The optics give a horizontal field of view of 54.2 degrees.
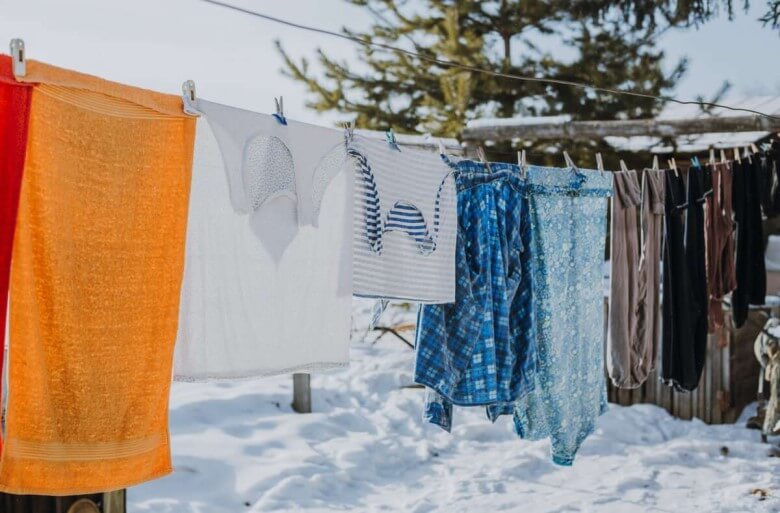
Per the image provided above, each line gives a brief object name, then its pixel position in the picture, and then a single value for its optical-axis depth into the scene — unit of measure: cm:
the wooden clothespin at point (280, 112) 251
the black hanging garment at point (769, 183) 450
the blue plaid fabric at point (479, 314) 317
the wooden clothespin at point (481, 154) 333
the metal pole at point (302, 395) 674
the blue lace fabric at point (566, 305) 349
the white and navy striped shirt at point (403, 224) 283
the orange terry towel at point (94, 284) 199
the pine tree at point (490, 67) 1030
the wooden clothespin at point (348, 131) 272
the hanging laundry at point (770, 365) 539
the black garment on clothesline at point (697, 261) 402
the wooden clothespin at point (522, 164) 339
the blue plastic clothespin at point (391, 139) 292
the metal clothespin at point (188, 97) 227
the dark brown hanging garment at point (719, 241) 426
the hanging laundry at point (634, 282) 396
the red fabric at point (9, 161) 192
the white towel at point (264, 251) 237
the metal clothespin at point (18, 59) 190
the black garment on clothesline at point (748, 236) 441
